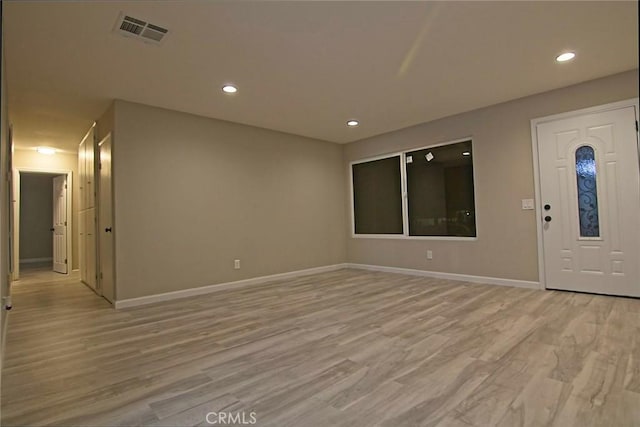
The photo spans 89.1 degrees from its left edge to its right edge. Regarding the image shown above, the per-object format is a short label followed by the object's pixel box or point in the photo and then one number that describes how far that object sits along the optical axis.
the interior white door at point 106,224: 4.03
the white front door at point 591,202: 3.55
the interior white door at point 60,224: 6.58
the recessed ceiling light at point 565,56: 3.12
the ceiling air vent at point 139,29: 2.41
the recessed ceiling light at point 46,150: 6.21
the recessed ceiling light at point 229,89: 3.62
